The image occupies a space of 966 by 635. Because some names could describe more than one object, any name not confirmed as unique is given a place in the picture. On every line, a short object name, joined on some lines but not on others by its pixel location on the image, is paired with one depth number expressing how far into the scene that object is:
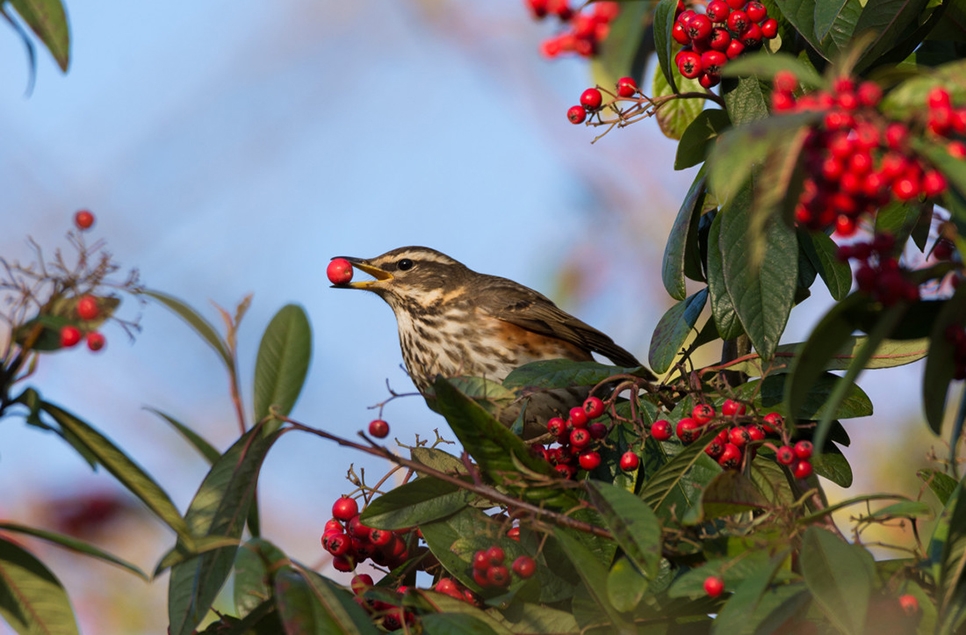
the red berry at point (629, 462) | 5.57
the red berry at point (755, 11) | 5.71
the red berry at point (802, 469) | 4.70
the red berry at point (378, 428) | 5.49
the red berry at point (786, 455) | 4.70
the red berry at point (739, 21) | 5.70
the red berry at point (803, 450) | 4.70
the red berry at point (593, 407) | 5.61
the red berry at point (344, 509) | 5.44
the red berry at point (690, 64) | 5.82
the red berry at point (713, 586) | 3.66
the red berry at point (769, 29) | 5.77
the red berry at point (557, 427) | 5.68
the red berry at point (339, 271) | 9.62
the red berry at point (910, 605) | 3.66
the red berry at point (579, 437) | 5.71
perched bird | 9.95
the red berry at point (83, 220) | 4.15
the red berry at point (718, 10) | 5.68
